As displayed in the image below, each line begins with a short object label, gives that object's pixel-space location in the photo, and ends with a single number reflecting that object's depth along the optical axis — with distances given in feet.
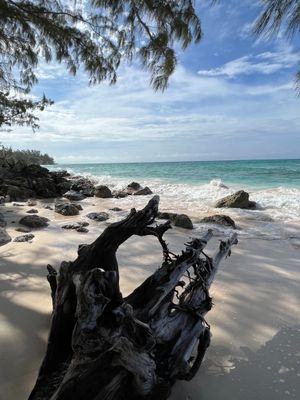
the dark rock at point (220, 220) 20.94
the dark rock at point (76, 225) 18.63
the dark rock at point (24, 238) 14.71
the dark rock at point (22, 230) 17.12
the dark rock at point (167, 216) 21.38
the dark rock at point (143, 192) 43.27
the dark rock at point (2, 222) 18.07
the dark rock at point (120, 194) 41.06
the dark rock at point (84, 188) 41.57
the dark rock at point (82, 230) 17.85
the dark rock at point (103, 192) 40.11
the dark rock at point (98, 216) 22.05
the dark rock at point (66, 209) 24.11
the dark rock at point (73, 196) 36.86
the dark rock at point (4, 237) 14.25
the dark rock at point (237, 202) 30.53
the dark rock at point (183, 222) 20.03
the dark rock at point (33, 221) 18.68
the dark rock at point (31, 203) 29.39
